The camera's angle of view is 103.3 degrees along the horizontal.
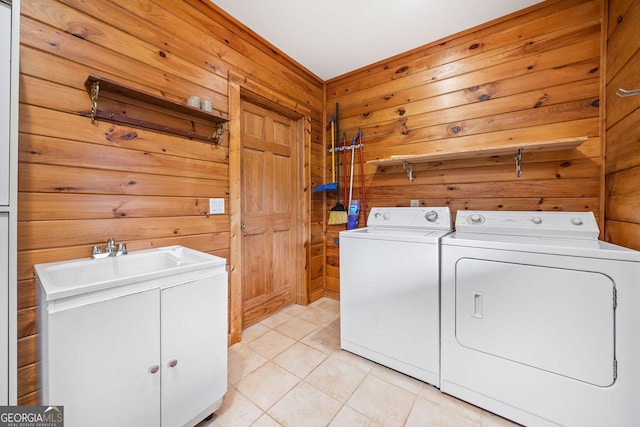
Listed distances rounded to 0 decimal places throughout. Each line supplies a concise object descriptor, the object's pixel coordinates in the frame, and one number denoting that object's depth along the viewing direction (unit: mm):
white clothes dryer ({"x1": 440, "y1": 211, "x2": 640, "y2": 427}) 1083
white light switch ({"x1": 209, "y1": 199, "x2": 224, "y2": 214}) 1813
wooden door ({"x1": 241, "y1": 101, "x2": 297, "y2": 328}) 2250
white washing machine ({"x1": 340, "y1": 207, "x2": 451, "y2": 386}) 1523
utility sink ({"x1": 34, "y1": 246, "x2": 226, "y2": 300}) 898
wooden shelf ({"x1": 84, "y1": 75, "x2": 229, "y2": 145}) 1282
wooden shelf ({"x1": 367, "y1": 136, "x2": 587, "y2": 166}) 1553
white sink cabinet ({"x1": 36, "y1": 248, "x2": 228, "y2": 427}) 860
